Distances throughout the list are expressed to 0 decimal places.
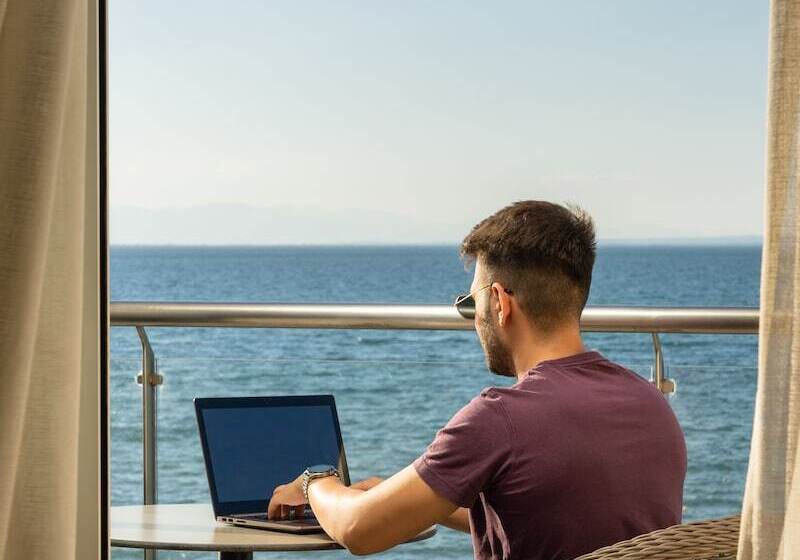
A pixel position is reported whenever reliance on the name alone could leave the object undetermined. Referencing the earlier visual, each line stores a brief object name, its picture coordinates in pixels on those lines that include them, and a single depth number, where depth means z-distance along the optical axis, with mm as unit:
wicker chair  2958
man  3212
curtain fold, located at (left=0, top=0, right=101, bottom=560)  2702
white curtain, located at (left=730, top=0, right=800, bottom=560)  2587
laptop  3559
